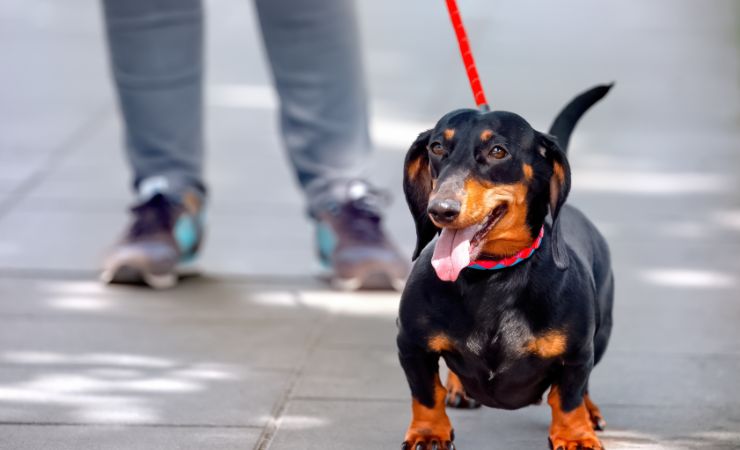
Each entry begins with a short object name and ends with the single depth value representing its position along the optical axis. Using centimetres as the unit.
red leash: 619
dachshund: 563
